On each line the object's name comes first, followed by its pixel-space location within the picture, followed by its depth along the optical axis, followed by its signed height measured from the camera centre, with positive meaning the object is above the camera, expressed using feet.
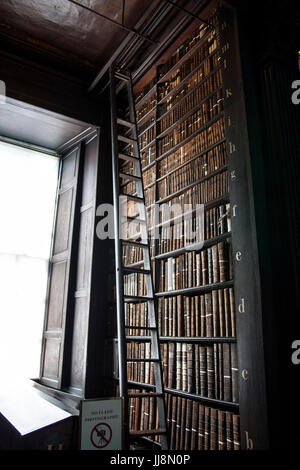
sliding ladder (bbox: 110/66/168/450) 6.86 +2.13
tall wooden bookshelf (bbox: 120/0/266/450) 6.43 +1.80
